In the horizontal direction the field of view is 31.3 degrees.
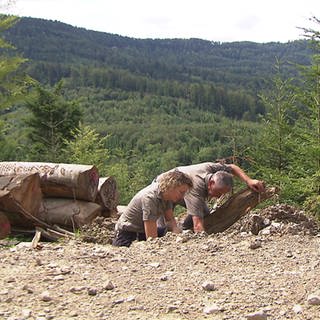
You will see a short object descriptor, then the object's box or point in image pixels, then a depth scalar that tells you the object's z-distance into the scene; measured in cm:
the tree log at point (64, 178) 1008
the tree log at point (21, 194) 904
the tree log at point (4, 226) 923
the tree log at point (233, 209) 748
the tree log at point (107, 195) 1079
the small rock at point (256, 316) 379
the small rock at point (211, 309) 397
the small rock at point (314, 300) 407
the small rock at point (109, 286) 449
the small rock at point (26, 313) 390
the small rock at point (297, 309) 396
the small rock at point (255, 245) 569
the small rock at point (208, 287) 445
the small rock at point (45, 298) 426
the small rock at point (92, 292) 438
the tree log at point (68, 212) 985
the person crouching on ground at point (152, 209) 602
